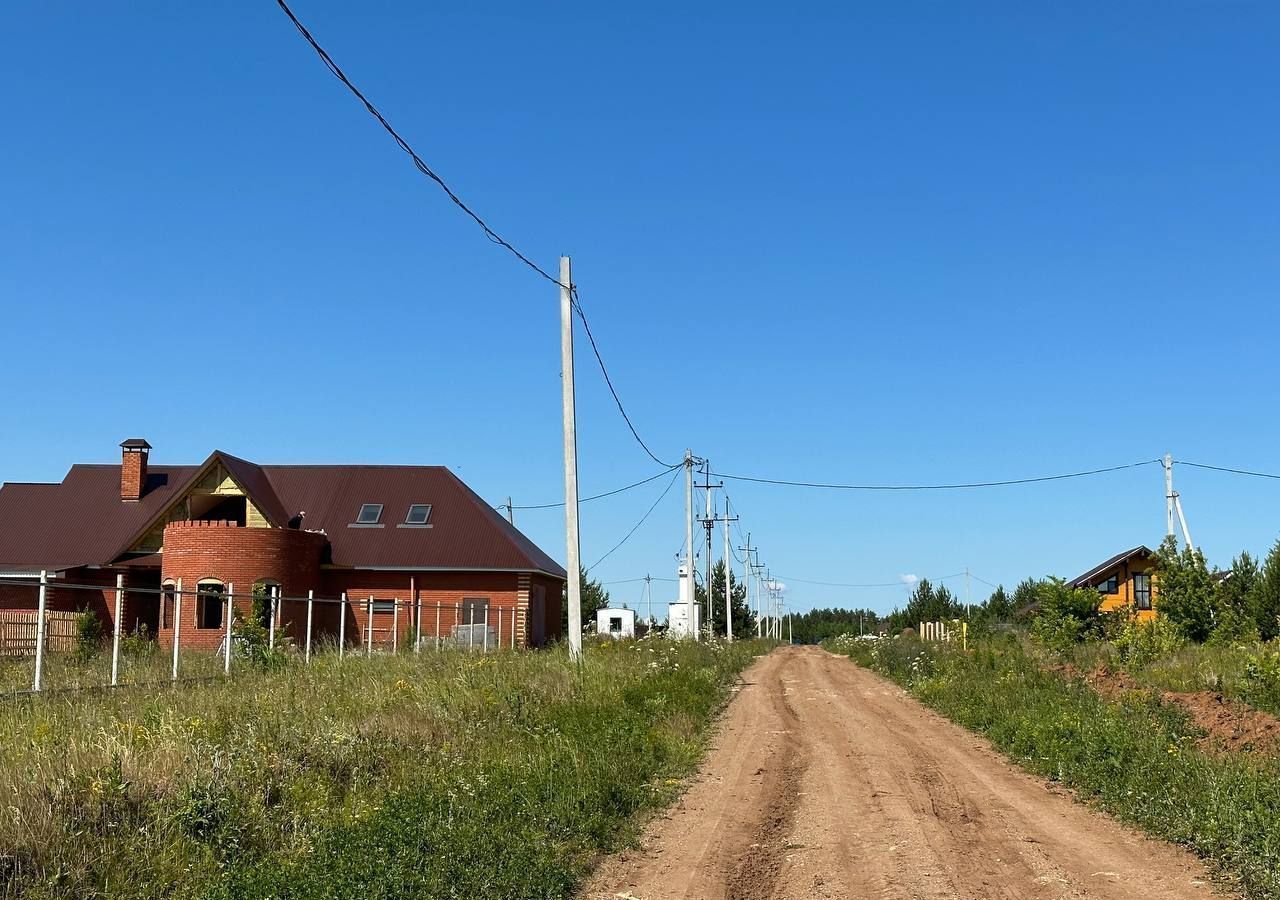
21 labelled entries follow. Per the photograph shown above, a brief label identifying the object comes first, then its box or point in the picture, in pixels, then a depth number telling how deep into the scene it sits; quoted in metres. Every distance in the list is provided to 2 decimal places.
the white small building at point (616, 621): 70.38
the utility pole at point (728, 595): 59.38
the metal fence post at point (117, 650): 15.55
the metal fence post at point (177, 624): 16.22
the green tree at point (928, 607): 83.00
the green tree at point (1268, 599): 33.72
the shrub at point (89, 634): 26.22
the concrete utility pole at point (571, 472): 21.81
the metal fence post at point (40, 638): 13.91
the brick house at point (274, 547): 33.97
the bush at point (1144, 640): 24.67
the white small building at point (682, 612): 59.76
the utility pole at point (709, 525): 57.89
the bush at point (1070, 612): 31.55
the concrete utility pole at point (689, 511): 48.03
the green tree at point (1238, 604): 30.62
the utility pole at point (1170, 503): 44.49
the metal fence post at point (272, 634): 22.19
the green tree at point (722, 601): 76.75
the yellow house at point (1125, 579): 61.97
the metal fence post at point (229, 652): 18.95
